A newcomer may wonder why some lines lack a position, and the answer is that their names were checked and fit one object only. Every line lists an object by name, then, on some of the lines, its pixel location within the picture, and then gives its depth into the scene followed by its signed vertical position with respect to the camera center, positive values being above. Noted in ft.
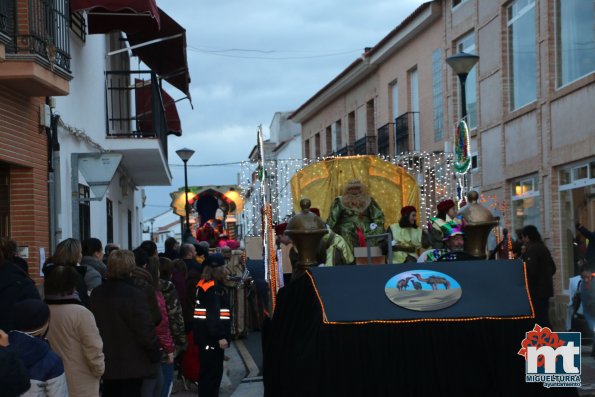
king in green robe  44.78 +0.29
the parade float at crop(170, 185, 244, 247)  92.63 +1.99
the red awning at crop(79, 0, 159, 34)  47.75 +10.14
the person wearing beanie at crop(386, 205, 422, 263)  42.42 -0.64
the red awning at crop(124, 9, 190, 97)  65.16 +11.07
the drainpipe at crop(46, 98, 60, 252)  45.37 +2.36
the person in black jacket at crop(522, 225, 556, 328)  48.01 -2.02
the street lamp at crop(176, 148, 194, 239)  98.22 +6.45
